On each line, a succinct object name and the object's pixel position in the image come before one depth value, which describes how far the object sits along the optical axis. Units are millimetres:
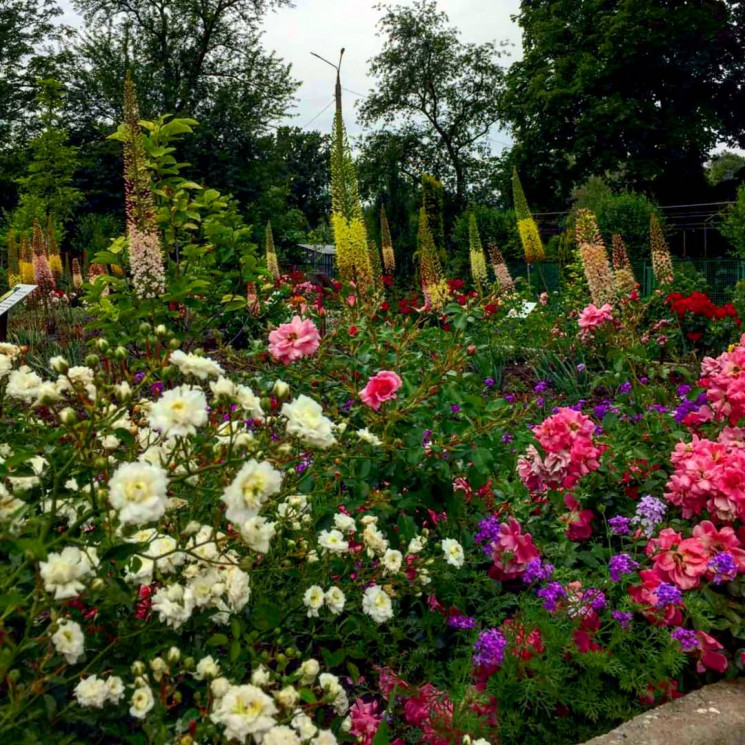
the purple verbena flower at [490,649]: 1991
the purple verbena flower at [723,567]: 2227
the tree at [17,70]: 25939
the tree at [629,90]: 23734
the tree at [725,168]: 26500
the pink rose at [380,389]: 2314
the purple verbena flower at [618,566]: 2238
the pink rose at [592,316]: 5328
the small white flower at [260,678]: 1436
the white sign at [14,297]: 5688
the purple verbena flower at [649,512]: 2455
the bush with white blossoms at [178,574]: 1341
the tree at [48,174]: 15867
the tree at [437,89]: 32562
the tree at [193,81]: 23594
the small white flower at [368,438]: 1991
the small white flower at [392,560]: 1949
